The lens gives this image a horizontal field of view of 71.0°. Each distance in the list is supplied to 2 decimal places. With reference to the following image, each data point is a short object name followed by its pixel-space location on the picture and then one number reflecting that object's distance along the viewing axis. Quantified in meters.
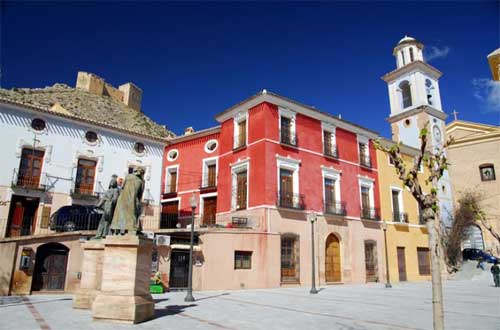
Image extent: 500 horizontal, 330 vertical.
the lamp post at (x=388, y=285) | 18.00
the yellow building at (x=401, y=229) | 24.24
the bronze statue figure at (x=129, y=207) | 7.67
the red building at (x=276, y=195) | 17.05
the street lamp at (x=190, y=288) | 11.28
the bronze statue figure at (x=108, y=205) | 8.96
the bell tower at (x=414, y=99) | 30.58
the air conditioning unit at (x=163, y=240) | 15.39
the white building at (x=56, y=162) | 17.67
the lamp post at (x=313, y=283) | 14.36
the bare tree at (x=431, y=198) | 4.71
